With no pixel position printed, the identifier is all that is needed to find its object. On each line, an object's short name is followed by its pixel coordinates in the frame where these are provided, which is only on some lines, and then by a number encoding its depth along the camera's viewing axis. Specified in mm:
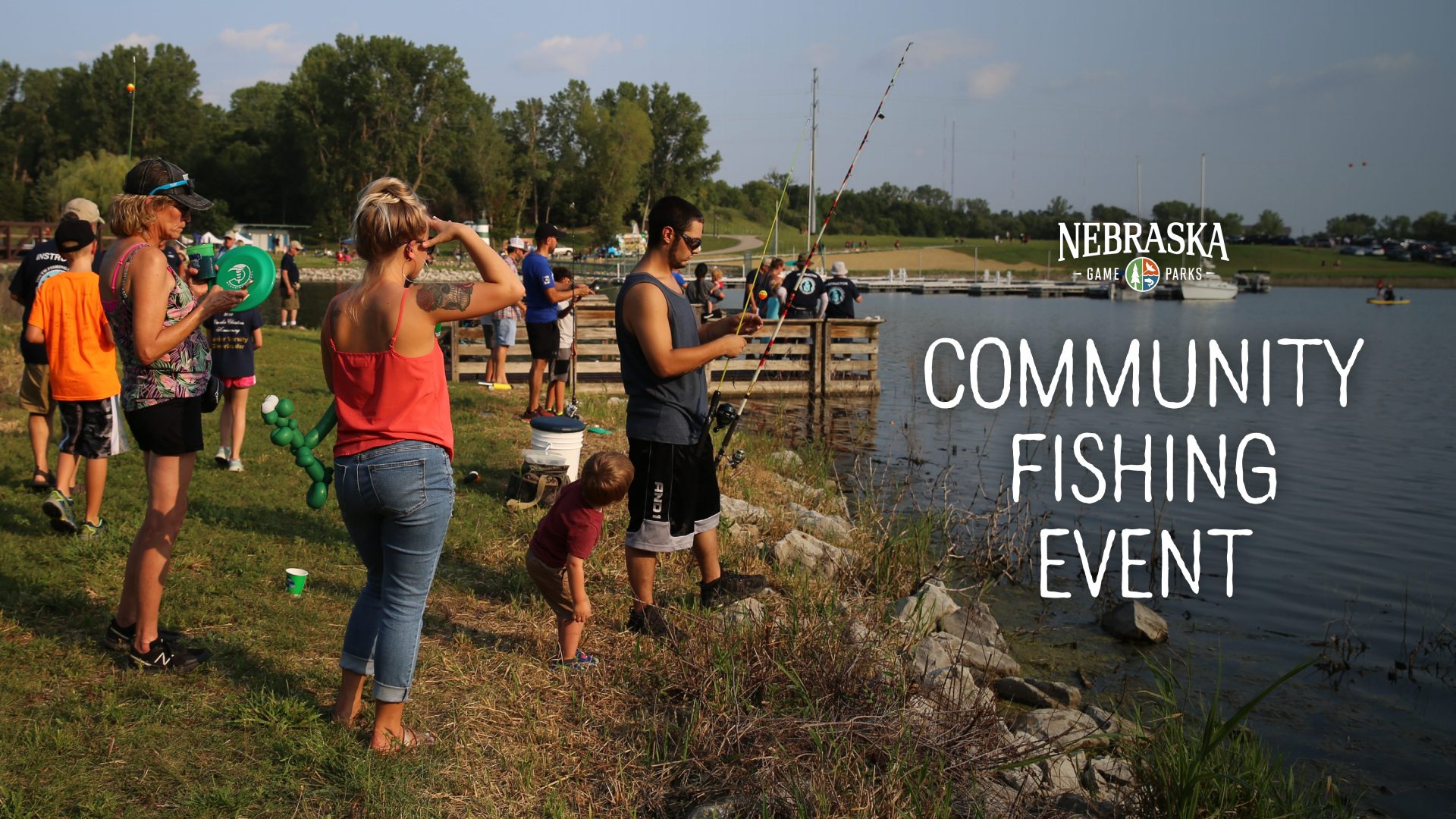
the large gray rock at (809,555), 6918
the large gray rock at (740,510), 7742
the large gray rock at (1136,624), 7223
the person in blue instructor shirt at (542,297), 10250
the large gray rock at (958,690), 4574
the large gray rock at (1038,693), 6086
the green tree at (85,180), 61250
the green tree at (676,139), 105875
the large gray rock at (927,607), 6410
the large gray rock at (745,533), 7246
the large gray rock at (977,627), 6938
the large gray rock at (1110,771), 4895
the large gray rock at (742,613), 4991
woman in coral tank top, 3504
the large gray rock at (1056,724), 5297
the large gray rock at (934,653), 5988
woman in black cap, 4254
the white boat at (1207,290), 64338
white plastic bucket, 7367
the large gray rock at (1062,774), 4629
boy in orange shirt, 5770
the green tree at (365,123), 78688
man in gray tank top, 4816
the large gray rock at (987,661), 6348
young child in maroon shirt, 4531
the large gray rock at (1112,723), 5137
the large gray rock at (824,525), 8062
